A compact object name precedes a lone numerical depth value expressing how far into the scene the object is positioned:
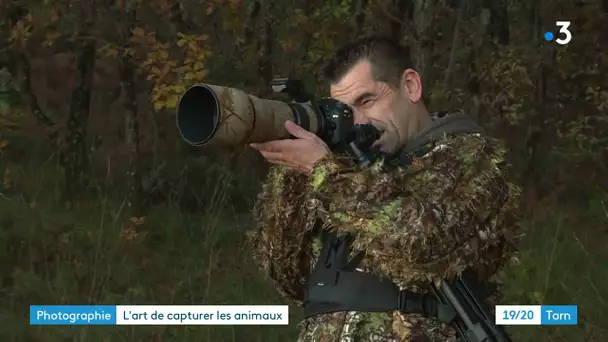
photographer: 4.08
